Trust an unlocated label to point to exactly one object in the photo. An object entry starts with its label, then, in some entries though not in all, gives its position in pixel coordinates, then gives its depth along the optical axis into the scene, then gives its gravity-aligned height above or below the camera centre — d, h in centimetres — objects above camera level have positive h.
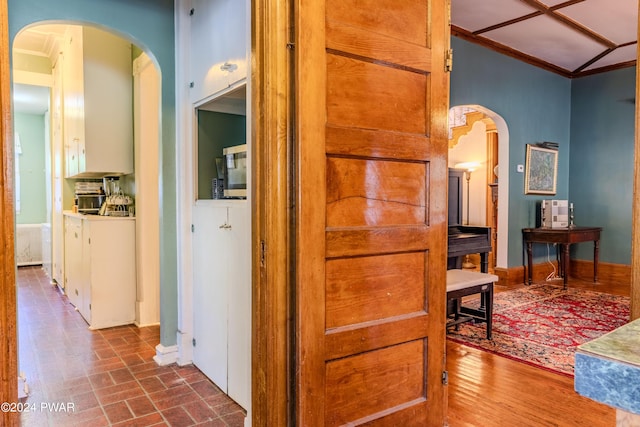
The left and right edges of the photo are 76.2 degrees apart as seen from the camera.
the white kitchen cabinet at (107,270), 377 -67
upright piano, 403 -40
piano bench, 308 -73
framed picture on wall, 556 +39
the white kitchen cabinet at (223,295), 226 -59
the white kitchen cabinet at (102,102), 386 +93
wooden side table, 524 -51
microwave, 245 +16
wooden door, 150 -5
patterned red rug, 309 -117
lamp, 728 +52
